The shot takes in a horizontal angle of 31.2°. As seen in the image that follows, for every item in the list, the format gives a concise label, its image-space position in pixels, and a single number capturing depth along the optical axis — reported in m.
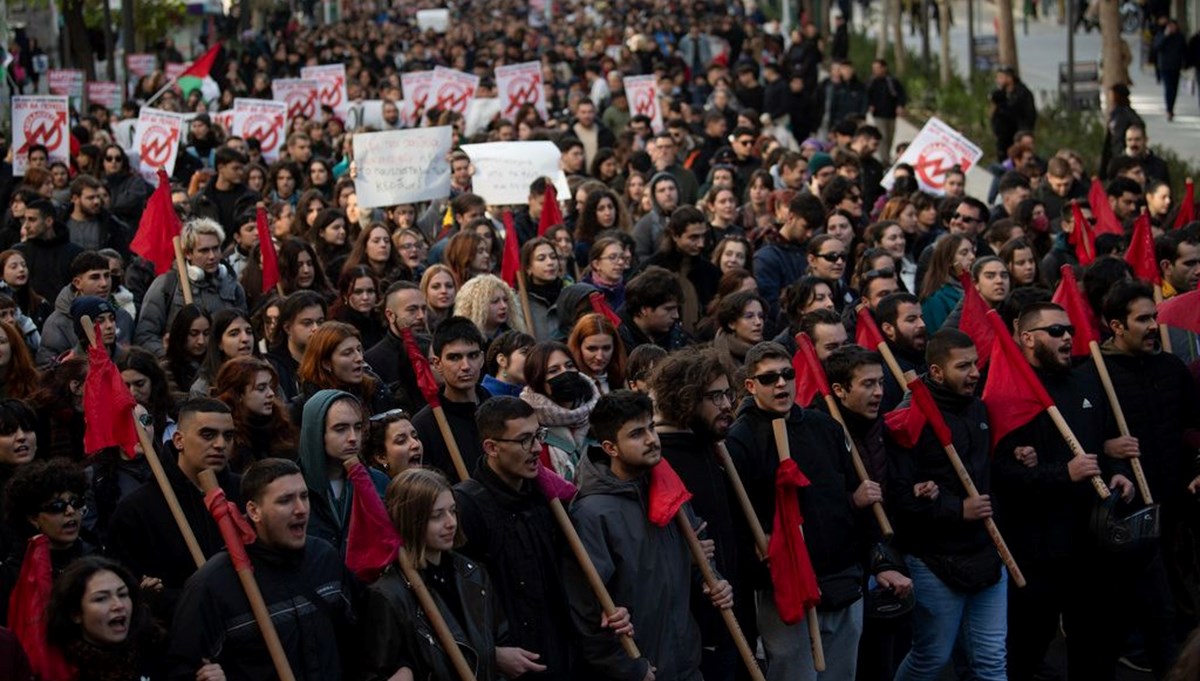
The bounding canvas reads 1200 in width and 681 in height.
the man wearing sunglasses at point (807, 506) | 7.71
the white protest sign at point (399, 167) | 14.90
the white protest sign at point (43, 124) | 17.98
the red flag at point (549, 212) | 13.99
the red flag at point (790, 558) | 7.52
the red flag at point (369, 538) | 6.48
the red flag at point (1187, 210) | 13.91
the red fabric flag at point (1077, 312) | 9.75
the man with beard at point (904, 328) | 9.60
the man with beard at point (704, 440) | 7.52
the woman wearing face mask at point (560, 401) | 8.12
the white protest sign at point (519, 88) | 23.28
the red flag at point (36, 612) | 6.05
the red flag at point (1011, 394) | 8.75
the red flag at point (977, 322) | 9.69
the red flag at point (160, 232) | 12.64
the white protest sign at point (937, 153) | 16.75
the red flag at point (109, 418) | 7.63
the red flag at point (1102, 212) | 13.91
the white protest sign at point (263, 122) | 20.78
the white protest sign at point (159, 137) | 17.95
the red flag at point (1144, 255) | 11.52
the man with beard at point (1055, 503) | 8.77
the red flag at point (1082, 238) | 13.20
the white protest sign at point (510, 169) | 16.17
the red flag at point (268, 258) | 12.07
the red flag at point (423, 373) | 8.12
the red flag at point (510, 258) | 11.62
